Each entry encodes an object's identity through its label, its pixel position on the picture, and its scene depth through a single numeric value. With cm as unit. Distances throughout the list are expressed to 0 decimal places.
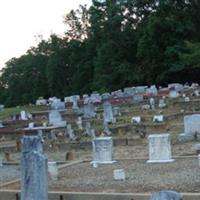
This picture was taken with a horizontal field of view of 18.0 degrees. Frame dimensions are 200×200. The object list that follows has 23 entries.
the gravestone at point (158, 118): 2441
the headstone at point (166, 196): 643
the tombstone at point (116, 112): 2916
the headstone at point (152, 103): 3075
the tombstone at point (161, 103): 3035
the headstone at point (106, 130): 2316
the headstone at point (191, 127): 1936
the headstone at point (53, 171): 1348
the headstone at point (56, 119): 2773
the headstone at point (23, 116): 3459
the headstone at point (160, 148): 1476
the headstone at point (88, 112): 3023
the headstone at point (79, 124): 2599
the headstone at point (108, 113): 2681
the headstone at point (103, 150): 1549
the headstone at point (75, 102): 3756
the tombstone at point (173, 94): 3461
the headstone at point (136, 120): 2473
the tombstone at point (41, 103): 4761
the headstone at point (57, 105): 3928
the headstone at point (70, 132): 2341
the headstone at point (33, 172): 1027
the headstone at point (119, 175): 1251
